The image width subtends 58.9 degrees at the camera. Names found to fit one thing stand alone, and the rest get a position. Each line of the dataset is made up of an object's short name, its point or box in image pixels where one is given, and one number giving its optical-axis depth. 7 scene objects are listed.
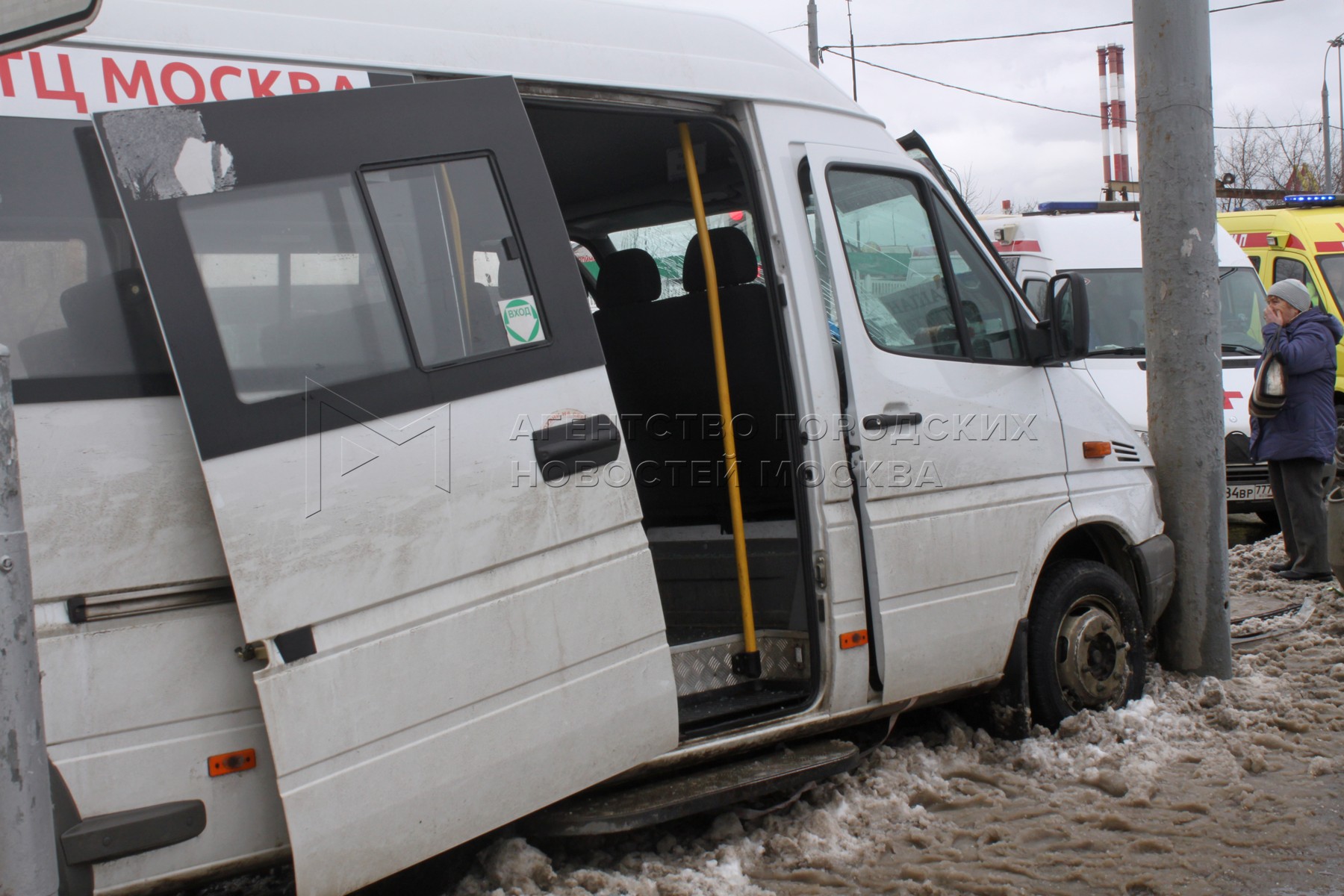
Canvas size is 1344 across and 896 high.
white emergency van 8.77
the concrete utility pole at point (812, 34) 21.67
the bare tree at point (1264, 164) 38.41
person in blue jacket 7.23
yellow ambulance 10.80
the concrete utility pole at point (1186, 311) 5.09
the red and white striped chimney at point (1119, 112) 31.30
